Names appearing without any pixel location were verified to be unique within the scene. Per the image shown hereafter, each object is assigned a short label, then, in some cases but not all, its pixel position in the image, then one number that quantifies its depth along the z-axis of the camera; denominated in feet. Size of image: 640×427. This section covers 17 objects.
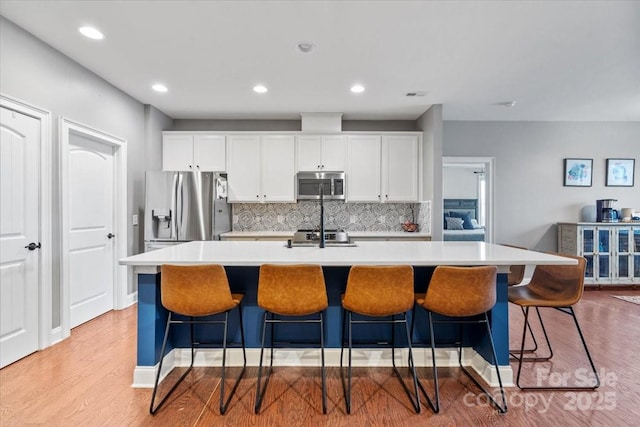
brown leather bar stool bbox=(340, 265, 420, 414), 6.36
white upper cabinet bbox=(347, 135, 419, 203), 15.66
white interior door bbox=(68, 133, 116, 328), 10.73
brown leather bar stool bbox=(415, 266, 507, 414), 6.37
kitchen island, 6.75
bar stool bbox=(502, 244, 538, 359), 8.82
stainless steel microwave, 15.23
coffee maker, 16.06
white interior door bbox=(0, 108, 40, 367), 8.10
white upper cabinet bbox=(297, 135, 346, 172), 15.65
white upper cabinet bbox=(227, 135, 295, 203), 15.67
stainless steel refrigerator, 13.41
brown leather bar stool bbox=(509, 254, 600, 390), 7.13
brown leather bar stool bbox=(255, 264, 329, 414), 6.38
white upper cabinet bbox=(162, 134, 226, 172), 15.62
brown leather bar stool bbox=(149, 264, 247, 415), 6.40
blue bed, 19.71
